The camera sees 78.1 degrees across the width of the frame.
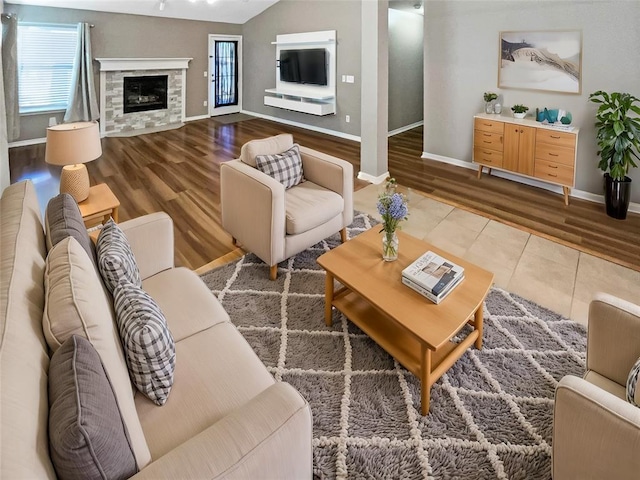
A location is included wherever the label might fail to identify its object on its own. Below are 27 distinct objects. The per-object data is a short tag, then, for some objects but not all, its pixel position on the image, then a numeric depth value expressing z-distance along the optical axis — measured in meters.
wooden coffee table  1.82
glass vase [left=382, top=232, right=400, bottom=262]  2.27
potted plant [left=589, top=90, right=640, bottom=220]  3.59
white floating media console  6.89
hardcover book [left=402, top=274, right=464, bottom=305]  1.95
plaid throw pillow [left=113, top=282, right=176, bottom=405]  1.26
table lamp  2.53
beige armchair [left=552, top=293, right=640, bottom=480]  1.14
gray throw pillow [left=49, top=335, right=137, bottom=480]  0.81
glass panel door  8.79
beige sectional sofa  0.83
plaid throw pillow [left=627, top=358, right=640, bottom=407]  1.27
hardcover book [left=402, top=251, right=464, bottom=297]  1.98
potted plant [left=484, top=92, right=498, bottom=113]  4.83
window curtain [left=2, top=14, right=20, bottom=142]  5.75
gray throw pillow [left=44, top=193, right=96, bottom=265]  1.54
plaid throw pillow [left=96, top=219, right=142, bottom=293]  1.51
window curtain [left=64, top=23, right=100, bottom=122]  6.58
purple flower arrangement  2.16
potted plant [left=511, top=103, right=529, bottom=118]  4.55
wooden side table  2.69
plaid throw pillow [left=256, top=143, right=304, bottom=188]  3.05
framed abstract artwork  4.14
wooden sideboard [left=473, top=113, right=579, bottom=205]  4.20
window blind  6.18
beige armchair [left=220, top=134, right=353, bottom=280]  2.72
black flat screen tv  7.02
